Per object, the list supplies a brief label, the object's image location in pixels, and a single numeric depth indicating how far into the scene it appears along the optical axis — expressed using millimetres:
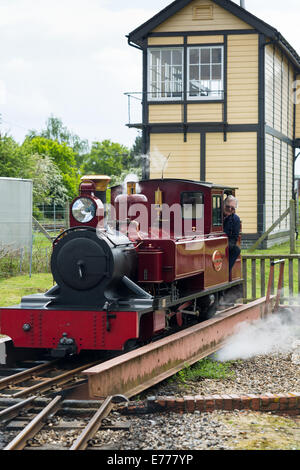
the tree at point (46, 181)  44344
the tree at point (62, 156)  73531
